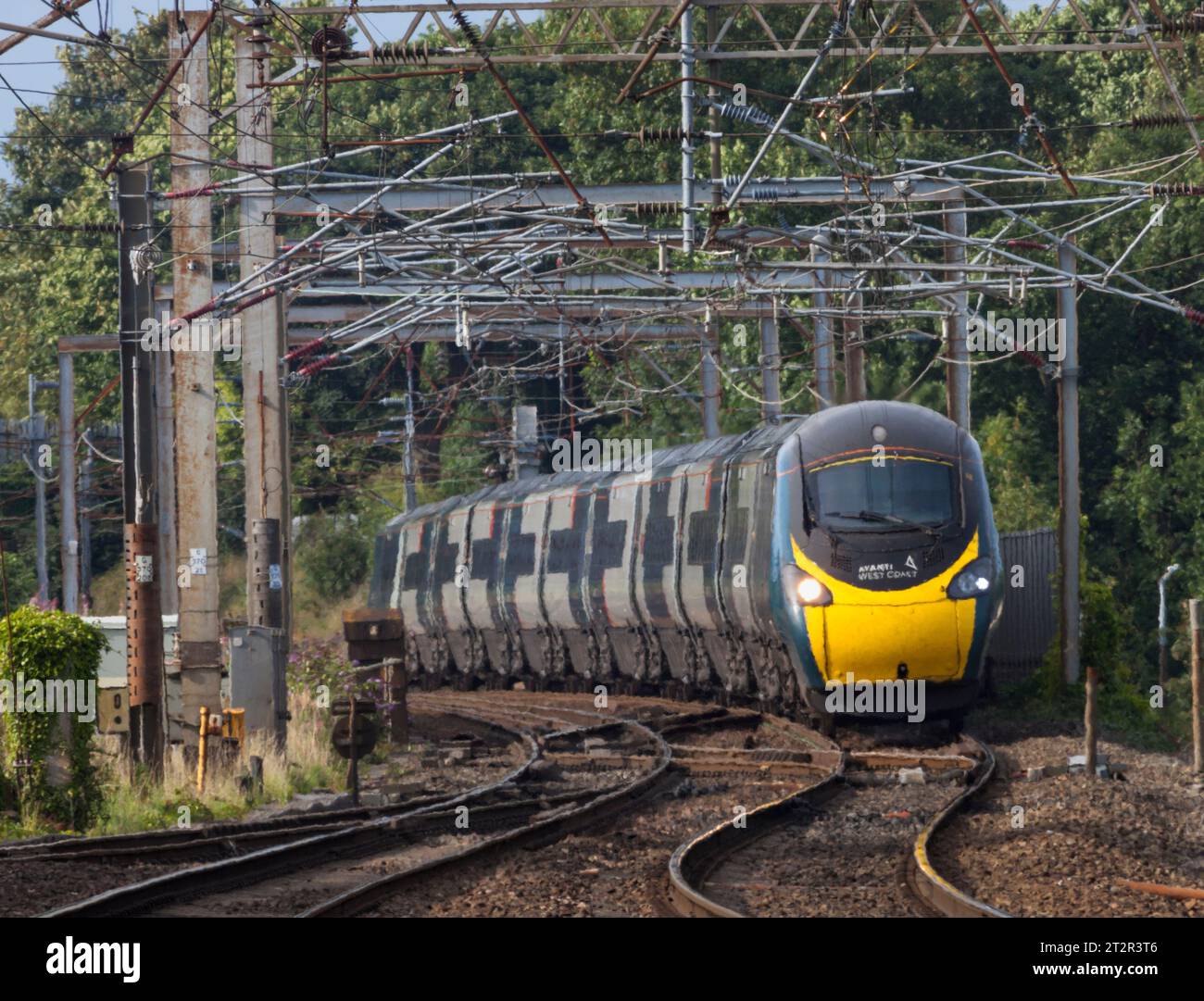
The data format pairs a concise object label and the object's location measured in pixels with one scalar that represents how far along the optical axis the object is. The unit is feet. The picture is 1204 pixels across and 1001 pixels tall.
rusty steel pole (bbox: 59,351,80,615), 107.24
